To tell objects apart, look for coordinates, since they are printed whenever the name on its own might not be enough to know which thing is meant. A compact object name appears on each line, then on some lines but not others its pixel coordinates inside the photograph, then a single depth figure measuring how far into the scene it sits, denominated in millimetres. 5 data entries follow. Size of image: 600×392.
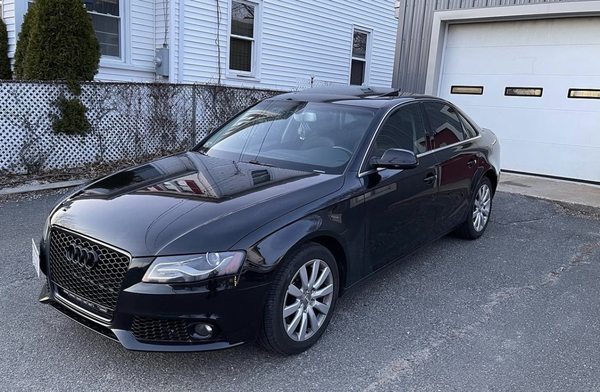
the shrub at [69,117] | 7449
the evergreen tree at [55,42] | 7461
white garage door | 8227
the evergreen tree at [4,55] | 9156
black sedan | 2580
